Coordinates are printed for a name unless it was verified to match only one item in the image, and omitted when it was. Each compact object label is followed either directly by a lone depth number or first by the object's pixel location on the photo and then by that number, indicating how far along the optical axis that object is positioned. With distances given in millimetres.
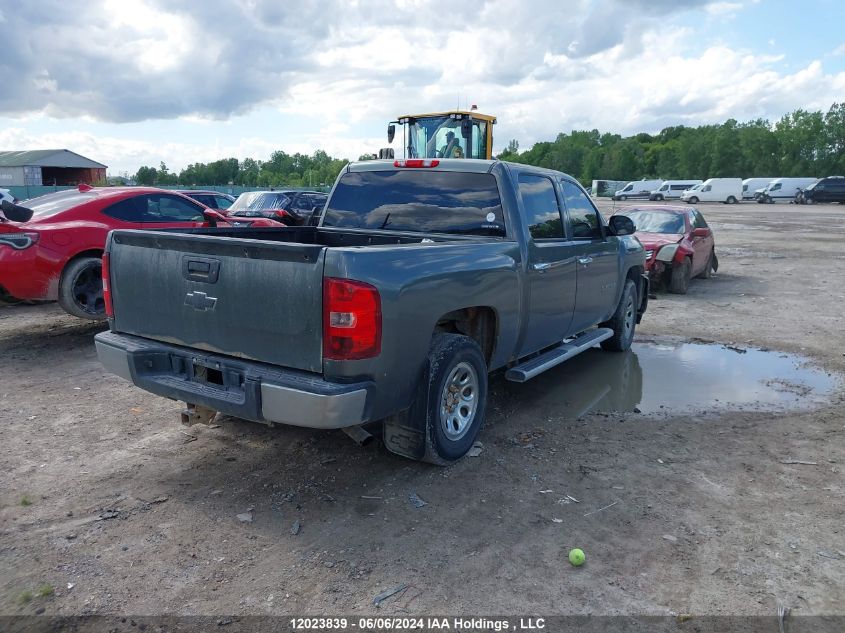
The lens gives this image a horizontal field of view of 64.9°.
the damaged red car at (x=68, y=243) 7371
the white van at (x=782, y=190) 55438
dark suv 50688
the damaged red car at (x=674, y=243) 11773
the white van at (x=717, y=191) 54438
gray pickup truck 3547
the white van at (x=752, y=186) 59281
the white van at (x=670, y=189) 58125
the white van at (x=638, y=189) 60688
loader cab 17422
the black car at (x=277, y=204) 13648
